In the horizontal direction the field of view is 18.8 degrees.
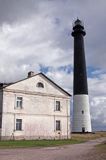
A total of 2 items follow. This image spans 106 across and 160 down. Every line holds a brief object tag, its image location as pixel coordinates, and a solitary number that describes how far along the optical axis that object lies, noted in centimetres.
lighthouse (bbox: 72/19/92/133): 5219
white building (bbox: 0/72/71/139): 3784
